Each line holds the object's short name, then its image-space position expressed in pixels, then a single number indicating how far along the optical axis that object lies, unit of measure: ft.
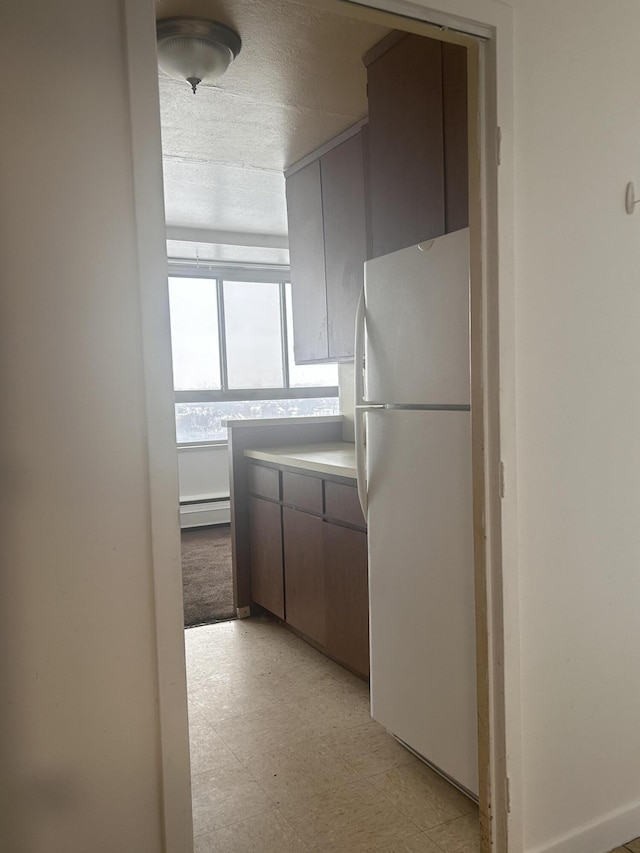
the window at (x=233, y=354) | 21.34
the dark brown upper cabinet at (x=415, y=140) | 6.61
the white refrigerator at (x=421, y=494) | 6.42
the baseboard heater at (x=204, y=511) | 20.43
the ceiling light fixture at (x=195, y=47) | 7.51
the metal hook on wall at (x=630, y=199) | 5.99
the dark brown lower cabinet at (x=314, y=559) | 9.18
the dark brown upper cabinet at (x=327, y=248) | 10.41
